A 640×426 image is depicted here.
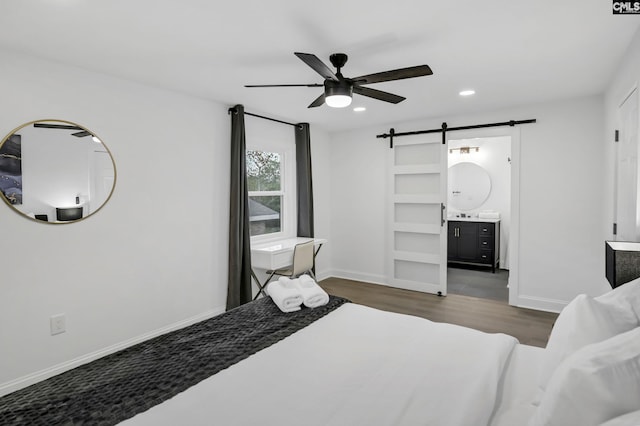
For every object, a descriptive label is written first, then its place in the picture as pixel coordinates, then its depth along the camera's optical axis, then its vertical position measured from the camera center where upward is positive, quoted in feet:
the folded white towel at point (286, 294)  7.50 -2.04
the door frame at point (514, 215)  13.67 -0.57
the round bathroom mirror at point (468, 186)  21.31 +0.92
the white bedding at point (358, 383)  4.05 -2.45
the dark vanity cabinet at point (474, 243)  19.53 -2.42
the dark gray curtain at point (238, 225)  12.62 -0.85
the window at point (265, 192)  14.83 +0.43
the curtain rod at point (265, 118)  12.73 +3.49
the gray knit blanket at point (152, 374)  4.15 -2.45
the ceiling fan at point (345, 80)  7.07 +2.62
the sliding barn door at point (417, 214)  15.64 -0.62
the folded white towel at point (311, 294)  7.73 -2.07
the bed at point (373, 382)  3.16 -2.44
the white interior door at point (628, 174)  7.50 +0.64
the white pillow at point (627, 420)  2.48 -1.60
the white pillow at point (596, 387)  2.84 -1.58
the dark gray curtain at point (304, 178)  16.16 +1.07
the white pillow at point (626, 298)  4.32 -1.26
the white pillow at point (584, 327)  4.13 -1.52
